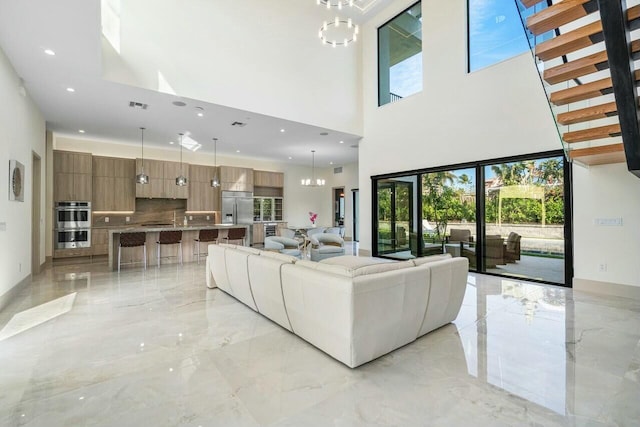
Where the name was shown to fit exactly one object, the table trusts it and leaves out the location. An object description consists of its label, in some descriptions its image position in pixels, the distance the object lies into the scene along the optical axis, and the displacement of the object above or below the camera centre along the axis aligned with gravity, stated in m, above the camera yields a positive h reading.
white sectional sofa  2.37 -0.75
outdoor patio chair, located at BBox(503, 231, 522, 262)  5.54 -0.60
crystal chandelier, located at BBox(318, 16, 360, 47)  7.84 +4.85
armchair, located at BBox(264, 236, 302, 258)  6.94 -0.68
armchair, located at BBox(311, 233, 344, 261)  7.07 -0.72
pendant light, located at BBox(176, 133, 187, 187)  7.77 +0.94
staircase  2.27 +1.35
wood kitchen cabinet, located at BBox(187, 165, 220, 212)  9.98 +0.86
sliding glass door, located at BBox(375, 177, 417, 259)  7.43 -0.05
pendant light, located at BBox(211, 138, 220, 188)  8.33 +2.10
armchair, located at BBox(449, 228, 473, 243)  6.25 -0.41
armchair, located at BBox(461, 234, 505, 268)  5.77 -0.69
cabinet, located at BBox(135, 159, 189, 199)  9.05 +1.12
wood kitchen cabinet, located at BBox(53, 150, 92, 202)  7.83 +1.08
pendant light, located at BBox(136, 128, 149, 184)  7.28 +0.98
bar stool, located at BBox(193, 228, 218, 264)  7.51 -0.49
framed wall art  4.23 +0.54
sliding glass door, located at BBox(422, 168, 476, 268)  6.20 +0.08
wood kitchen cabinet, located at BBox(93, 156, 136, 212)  8.48 +0.95
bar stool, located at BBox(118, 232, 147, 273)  6.37 -0.50
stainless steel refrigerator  10.48 +0.34
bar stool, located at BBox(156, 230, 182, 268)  6.90 -0.49
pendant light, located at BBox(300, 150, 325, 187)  10.46 +1.89
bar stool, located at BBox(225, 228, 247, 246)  8.17 -0.48
